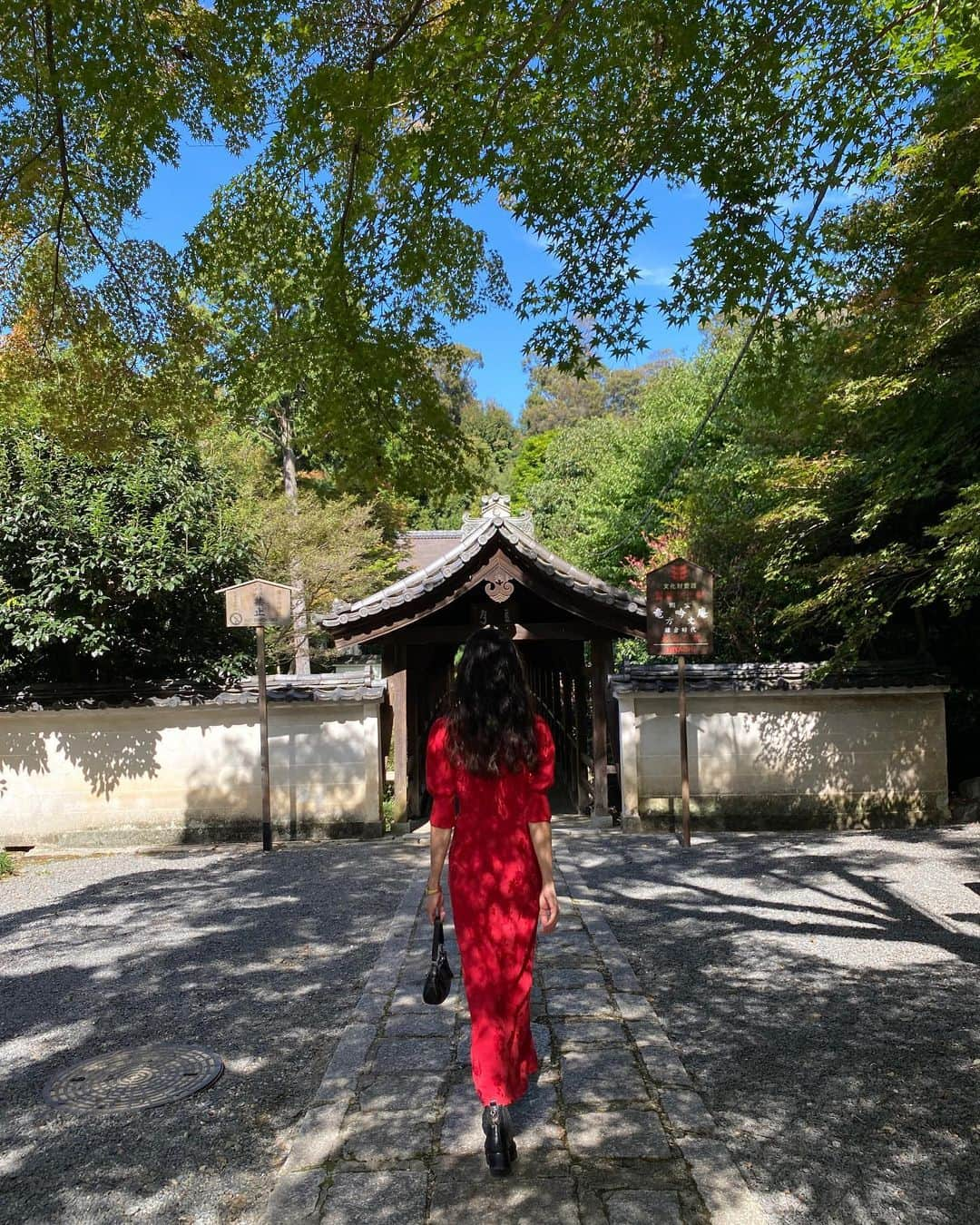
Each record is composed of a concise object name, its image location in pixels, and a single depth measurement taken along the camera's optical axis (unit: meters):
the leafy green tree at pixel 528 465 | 40.38
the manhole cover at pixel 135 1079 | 3.58
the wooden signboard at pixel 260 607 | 9.68
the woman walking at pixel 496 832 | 3.09
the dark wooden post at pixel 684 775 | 9.17
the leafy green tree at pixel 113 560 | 9.63
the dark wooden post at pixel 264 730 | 9.78
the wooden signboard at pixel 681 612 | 9.28
